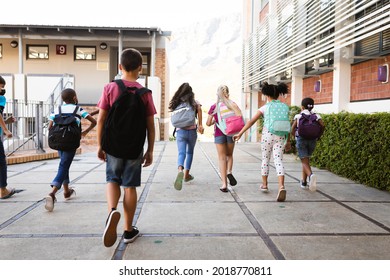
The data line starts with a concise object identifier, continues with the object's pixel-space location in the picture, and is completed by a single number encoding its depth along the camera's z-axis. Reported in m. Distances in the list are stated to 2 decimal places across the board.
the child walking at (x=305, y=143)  5.68
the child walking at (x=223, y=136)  5.53
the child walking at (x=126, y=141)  3.18
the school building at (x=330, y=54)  7.02
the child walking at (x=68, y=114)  4.62
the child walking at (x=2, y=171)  5.00
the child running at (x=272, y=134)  5.13
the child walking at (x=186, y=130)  5.95
